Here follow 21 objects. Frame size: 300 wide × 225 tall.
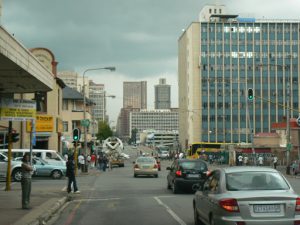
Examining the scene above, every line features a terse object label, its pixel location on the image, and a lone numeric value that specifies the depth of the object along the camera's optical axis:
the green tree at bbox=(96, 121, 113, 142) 149.00
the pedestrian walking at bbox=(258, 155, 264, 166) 64.16
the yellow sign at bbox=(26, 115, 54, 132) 47.59
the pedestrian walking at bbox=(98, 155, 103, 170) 53.61
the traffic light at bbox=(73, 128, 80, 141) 37.00
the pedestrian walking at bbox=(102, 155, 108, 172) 52.36
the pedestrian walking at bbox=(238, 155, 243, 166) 66.34
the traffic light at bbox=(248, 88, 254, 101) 34.28
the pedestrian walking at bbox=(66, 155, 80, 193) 23.34
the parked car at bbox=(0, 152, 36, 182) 32.56
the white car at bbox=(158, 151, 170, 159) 128.70
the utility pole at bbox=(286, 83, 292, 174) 49.40
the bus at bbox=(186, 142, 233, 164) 83.00
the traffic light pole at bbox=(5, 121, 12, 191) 23.75
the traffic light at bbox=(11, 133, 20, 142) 23.94
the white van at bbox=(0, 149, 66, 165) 37.60
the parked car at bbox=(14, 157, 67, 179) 35.97
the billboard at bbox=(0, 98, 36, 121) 21.72
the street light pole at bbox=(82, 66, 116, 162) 47.19
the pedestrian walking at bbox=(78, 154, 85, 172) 45.84
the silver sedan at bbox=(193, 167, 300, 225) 9.75
